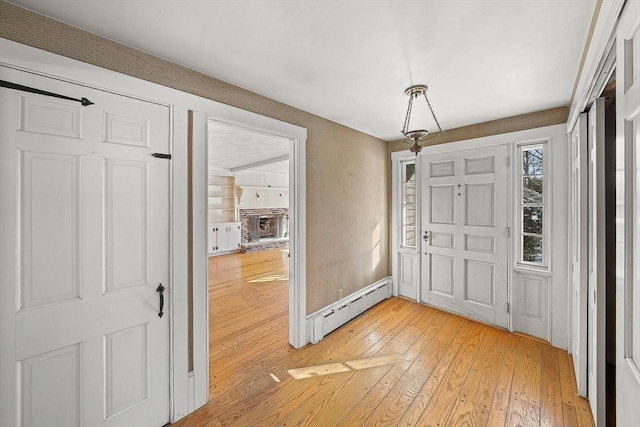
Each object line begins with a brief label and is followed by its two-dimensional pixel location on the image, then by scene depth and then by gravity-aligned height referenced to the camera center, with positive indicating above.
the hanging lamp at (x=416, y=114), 2.06 +1.01
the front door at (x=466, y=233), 3.06 -0.23
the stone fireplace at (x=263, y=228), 8.35 -0.47
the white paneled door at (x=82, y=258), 1.31 -0.24
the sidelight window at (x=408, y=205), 3.95 +0.13
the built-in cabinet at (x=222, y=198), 7.78 +0.46
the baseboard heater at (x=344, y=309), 2.81 -1.13
